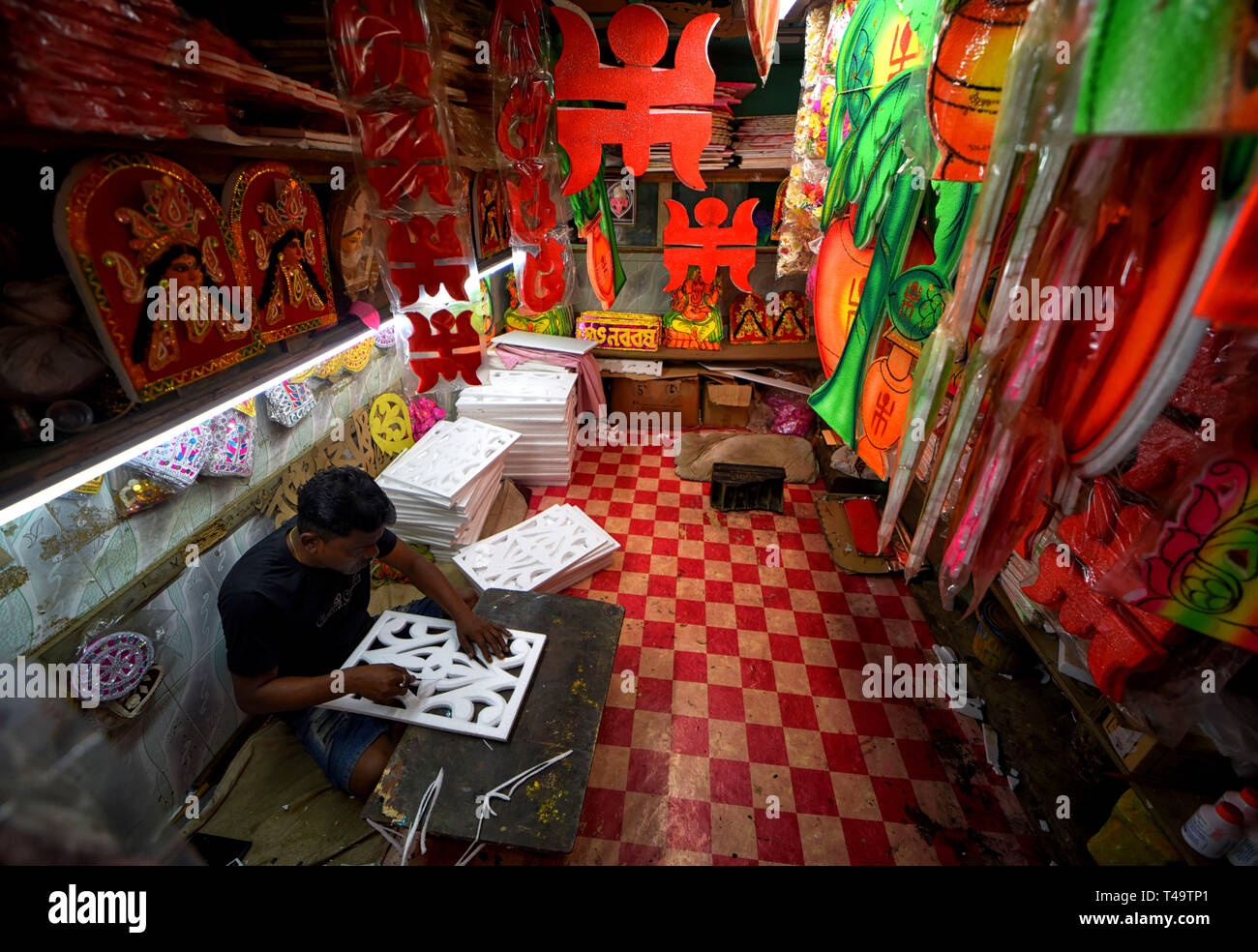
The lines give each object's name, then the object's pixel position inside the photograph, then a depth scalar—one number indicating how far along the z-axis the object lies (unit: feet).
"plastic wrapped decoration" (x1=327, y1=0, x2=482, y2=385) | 5.13
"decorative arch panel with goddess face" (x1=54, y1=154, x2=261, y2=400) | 4.03
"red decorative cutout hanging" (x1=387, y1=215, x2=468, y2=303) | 6.04
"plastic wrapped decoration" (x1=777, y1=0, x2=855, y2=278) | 10.39
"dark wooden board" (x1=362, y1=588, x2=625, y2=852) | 5.76
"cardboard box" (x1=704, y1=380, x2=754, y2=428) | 17.94
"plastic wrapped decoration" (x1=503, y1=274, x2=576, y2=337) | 18.06
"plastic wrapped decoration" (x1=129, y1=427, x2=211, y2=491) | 6.88
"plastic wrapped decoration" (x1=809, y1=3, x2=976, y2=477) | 6.40
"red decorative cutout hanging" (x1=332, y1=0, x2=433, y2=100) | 4.99
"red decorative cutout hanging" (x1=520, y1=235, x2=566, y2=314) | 8.61
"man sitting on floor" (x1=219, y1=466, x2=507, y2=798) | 6.81
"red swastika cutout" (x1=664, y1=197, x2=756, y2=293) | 10.94
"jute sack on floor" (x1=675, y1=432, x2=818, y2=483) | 16.52
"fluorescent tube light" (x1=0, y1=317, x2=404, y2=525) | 3.92
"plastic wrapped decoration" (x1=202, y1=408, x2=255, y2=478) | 7.98
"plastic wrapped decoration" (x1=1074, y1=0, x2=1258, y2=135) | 1.66
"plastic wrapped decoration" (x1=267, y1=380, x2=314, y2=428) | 9.21
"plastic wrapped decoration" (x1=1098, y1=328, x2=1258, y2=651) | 3.21
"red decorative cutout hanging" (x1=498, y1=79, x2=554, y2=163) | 7.45
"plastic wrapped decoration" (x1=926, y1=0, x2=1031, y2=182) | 4.47
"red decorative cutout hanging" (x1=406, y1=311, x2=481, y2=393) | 6.66
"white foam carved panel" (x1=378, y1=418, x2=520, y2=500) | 11.83
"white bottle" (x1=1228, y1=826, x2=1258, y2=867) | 4.58
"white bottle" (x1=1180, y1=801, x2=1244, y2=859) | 4.70
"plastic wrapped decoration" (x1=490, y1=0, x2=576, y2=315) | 7.26
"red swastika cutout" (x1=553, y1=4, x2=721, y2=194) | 7.25
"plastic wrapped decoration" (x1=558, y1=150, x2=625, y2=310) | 9.83
